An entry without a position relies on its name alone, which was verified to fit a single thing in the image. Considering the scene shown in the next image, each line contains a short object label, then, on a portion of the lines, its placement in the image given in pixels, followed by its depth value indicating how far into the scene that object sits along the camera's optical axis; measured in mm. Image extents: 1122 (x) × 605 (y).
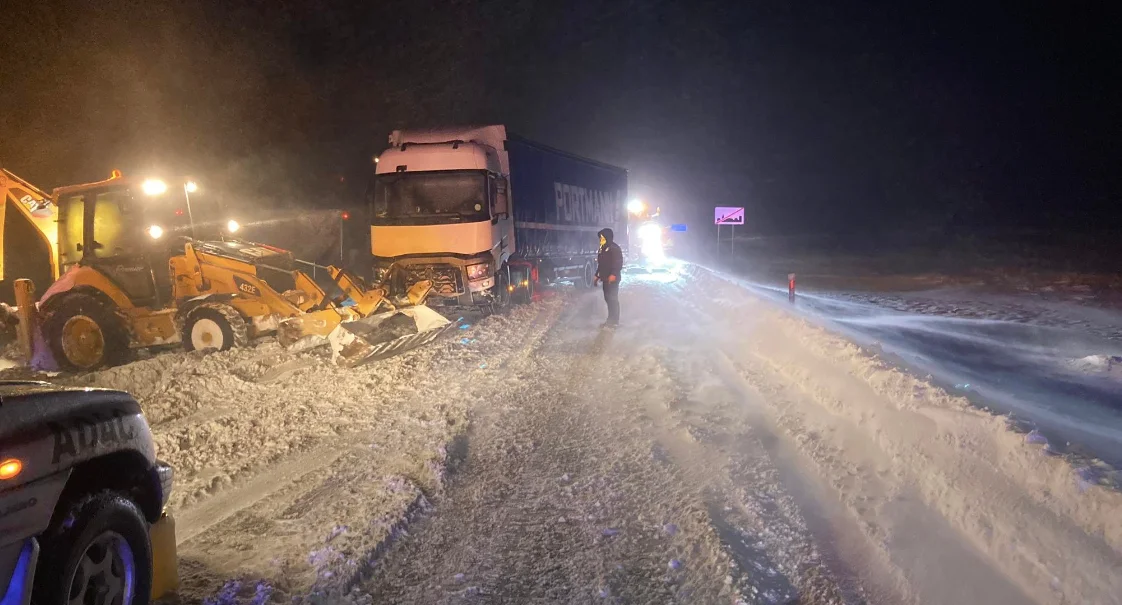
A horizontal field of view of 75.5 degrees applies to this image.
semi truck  14820
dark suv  2674
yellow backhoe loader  11484
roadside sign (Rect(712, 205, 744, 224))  25125
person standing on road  13250
